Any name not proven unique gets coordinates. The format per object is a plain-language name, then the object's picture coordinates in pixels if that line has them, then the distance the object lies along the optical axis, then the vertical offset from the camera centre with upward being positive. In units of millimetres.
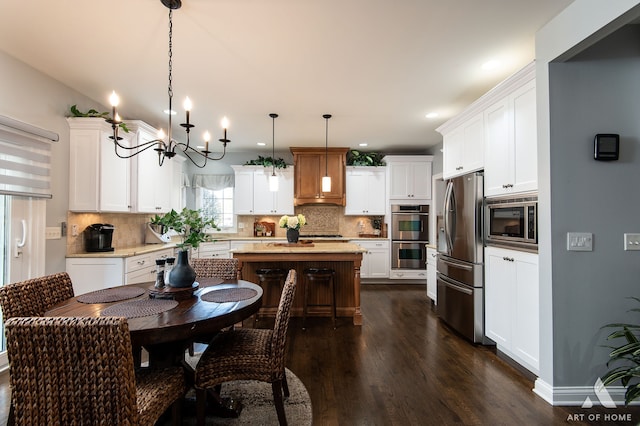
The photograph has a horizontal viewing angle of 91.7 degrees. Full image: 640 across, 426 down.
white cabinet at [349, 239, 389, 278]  5898 -790
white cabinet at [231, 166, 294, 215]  6176 +514
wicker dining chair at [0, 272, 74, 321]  1712 -459
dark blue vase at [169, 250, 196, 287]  2070 -368
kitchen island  3787 -667
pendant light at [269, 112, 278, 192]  4238 +1398
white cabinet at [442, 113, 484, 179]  3182 +791
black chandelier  1736 +684
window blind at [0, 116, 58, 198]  2607 +548
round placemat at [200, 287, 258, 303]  1954 -504
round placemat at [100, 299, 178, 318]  1643 -499
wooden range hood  6059 +909
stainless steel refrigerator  3092 -425
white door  2749 -177
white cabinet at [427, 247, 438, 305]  4418 -817
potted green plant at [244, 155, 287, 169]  6098 +1119
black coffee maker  3572 -204
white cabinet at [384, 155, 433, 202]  5930 +771
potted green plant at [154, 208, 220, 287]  1985 -110
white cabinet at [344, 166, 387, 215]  6137 +640
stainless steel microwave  2438 -35
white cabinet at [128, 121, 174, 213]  4016 +577
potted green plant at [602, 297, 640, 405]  1719 -870
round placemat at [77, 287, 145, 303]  1931 -499
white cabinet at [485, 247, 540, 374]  2426 -741
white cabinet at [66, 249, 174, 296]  3312 -569
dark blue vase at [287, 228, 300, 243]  4414 -233
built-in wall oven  5840 -390
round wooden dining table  1480 -509
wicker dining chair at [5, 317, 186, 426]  1152 -578
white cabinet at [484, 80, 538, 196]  2469 +640
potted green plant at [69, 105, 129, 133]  3320 +1158
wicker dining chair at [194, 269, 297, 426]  1701 -807
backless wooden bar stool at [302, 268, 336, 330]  3637 -706
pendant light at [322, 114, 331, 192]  4363 +1215
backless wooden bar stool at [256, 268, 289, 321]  3732 -751
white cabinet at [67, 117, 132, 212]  3361 +616
